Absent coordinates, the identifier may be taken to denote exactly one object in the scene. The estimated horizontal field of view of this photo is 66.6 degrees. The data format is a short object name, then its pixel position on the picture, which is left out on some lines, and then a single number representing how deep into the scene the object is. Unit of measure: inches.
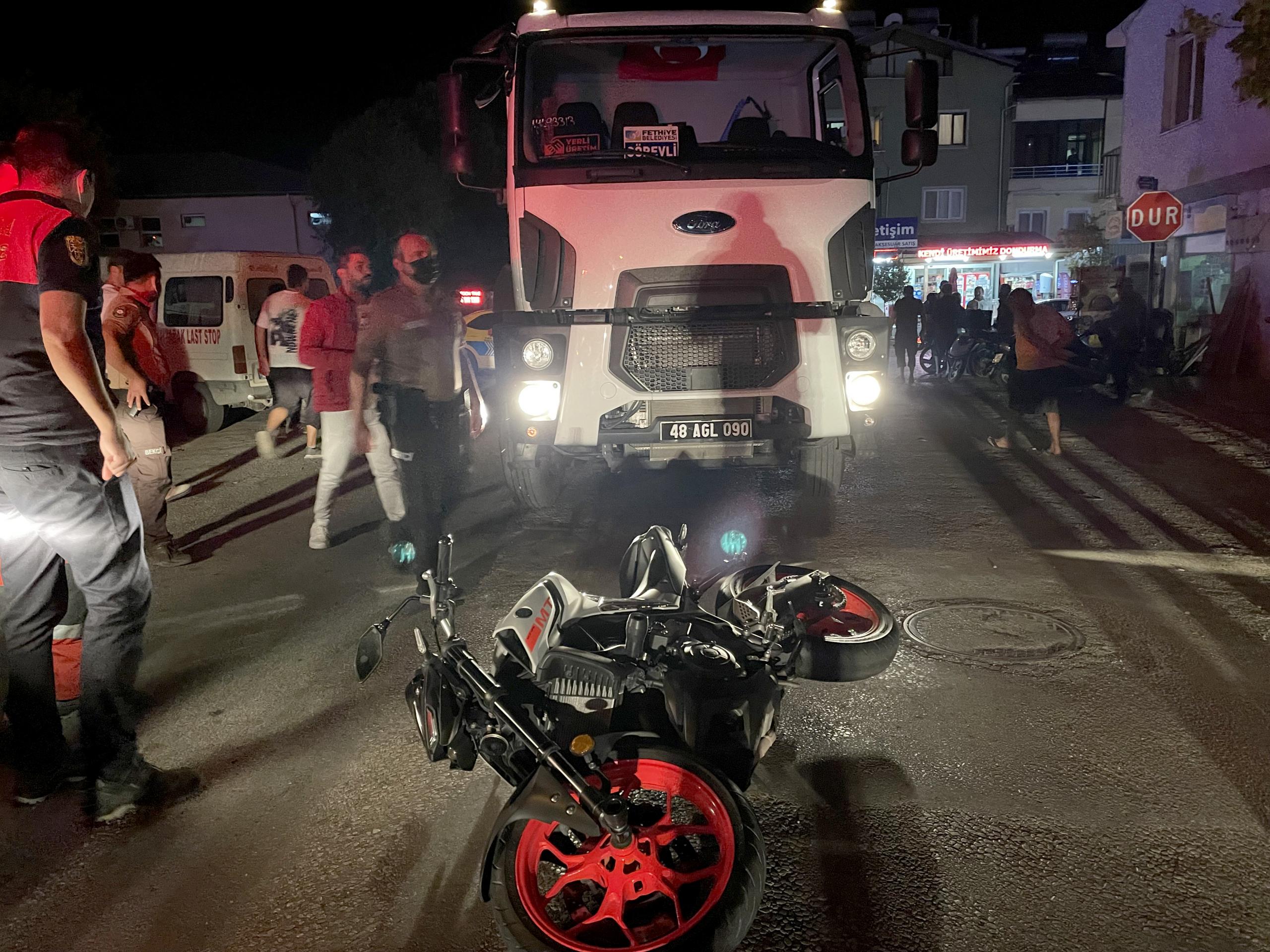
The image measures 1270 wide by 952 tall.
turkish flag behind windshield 273.7
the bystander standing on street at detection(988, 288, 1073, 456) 363.3
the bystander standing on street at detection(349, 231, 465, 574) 220.1
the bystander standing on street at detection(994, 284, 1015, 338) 679.7
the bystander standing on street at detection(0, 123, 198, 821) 123.8
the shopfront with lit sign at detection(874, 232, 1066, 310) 1391.5
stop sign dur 568.4
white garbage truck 249.9
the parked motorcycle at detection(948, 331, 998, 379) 667.4
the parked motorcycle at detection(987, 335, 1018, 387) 624.4
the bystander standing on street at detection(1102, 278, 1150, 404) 538.6
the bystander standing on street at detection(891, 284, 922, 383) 668.1
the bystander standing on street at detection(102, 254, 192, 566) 235.5
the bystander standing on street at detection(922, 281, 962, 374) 716.7
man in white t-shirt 380.2
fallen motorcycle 96.7
